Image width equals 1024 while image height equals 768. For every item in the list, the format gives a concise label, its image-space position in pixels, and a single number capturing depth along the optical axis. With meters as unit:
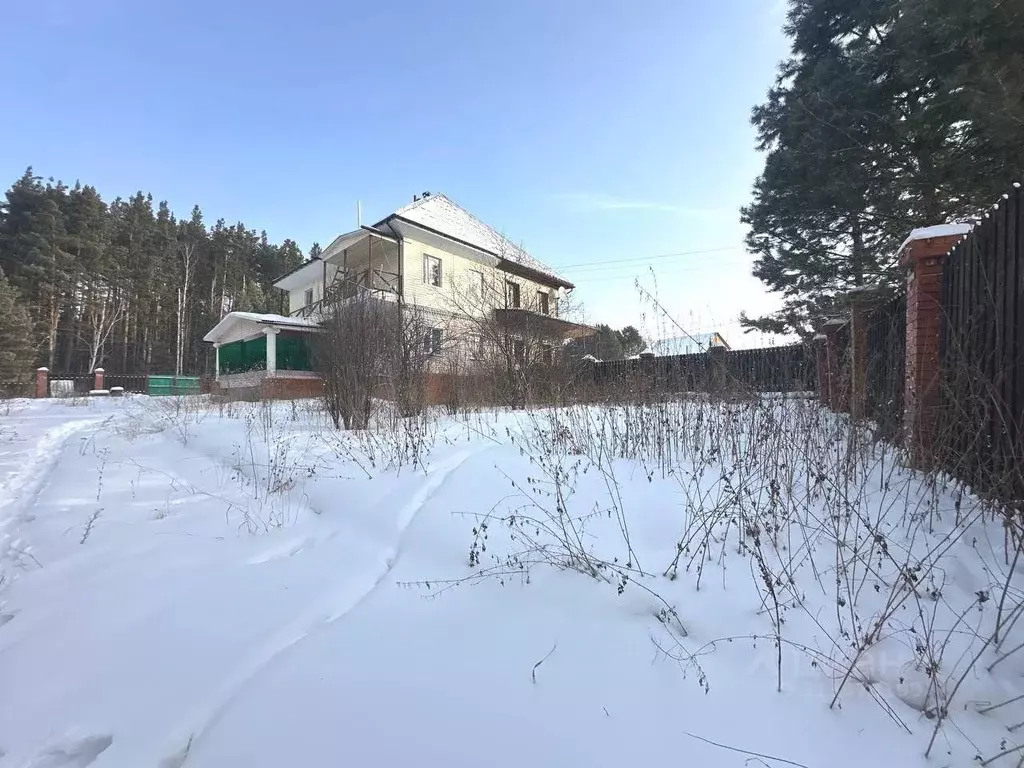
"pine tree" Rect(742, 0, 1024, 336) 5.74
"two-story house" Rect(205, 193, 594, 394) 13.87
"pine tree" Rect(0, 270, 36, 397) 21.67
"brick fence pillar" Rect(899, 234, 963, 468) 3.12
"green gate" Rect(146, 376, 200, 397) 18.70
